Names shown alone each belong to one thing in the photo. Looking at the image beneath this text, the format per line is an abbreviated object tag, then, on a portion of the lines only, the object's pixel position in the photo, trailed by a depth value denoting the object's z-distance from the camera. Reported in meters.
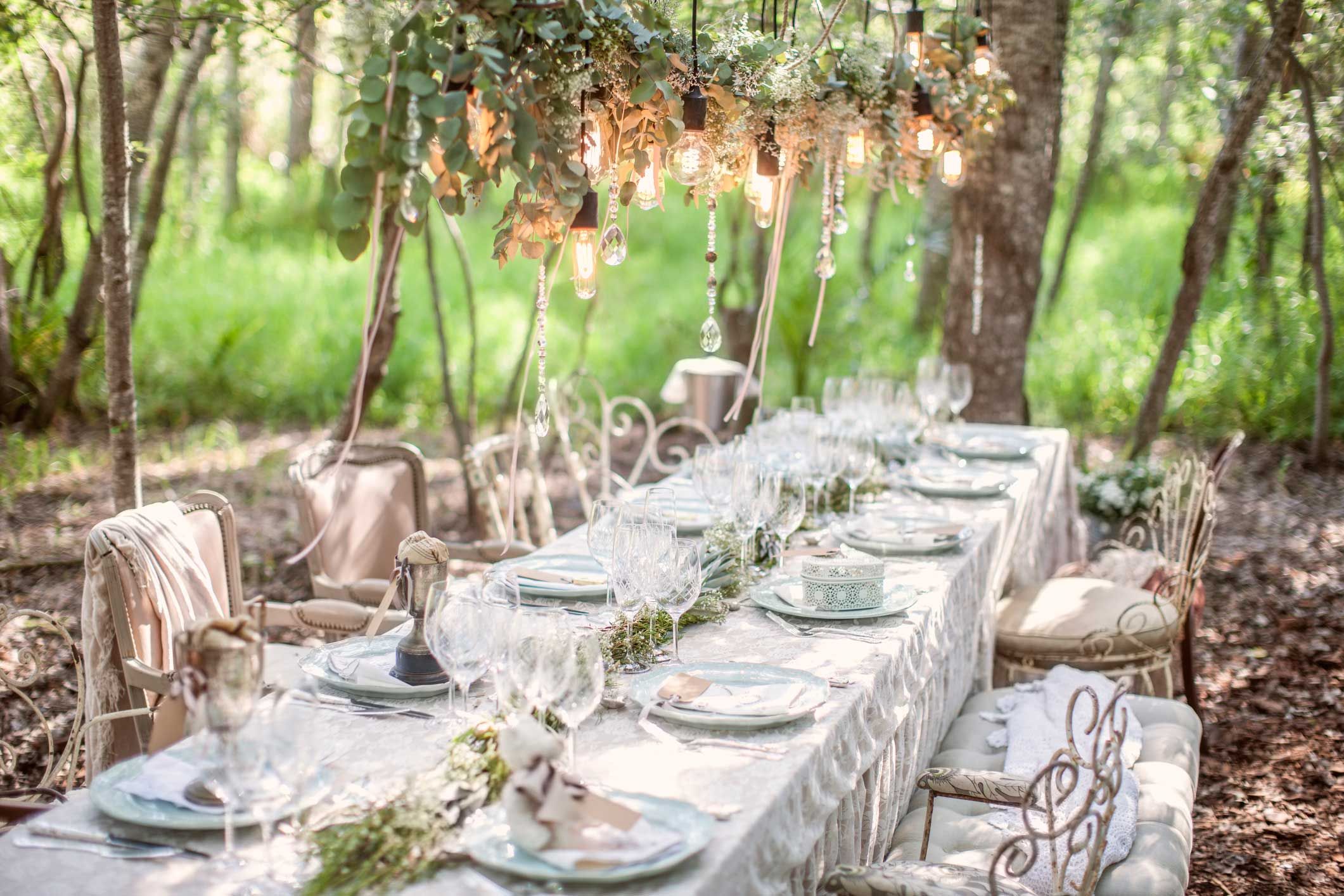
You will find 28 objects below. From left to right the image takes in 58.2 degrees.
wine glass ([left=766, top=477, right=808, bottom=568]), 2.94
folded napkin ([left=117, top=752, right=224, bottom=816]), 1.70
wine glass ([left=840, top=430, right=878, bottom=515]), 3.52
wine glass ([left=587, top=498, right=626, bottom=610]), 2.56
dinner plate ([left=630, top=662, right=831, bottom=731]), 2.02
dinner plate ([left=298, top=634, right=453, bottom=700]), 2.13
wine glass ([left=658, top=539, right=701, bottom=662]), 2.25
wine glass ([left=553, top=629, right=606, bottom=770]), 1.78
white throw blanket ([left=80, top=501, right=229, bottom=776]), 2.54
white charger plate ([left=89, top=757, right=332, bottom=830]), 1.65
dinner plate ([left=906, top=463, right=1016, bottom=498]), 3.88
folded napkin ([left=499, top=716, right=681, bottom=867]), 1.58
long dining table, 1.58
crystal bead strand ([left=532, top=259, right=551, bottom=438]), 2.47
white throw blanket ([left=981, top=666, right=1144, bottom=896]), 2.41
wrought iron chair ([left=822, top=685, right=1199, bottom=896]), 2.01
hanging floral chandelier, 1.99
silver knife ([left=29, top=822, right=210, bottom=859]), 1.63
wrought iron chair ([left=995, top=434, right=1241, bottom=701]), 3.80
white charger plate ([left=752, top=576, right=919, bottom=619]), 2.61
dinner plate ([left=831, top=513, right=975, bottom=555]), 3.23
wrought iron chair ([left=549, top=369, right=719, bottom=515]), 4.54
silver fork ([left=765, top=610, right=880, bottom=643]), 2.52
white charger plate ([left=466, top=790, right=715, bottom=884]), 1.53
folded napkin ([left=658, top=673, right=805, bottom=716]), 2.06
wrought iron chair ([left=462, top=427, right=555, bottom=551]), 3.91
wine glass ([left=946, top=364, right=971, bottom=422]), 4.56
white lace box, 2.65
